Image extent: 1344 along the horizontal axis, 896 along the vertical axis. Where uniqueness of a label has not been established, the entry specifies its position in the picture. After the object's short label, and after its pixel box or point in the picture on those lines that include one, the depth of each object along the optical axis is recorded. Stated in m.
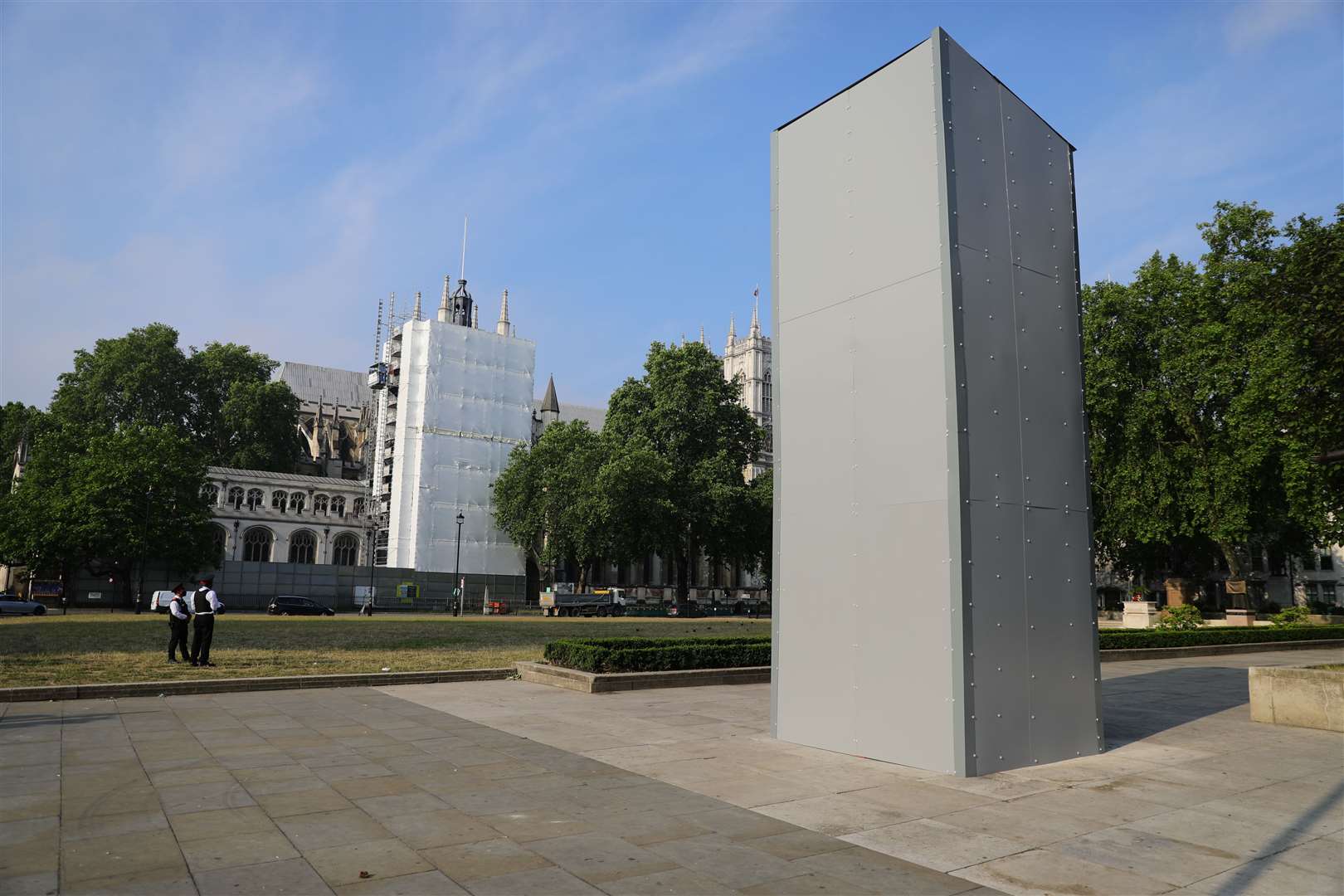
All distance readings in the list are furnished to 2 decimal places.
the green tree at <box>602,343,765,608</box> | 53.88
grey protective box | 7.88
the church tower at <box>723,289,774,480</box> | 104.06
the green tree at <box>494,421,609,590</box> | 54.91
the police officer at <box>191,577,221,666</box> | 14.99
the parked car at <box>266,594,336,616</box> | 47.18
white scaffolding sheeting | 64.62
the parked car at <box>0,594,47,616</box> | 42.91
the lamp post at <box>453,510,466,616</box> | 54.76
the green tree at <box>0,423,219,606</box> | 47.62
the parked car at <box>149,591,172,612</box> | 42.31
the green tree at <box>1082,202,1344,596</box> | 30.05
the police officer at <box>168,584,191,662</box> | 15.16
